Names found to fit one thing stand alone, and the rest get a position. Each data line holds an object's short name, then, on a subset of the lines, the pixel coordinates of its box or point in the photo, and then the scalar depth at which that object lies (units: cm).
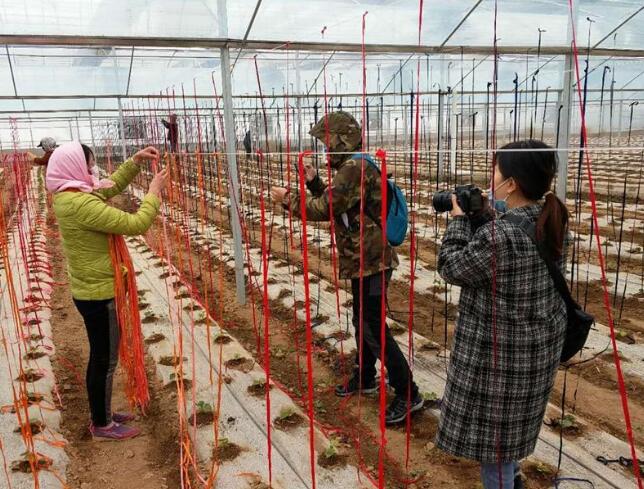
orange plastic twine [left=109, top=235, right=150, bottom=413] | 211
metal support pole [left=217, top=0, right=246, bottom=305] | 333
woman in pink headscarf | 194
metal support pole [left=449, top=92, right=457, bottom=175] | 885
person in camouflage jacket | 205
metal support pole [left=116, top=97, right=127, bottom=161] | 962
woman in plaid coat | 131
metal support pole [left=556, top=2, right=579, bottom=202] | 446
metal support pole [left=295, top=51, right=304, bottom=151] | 759
